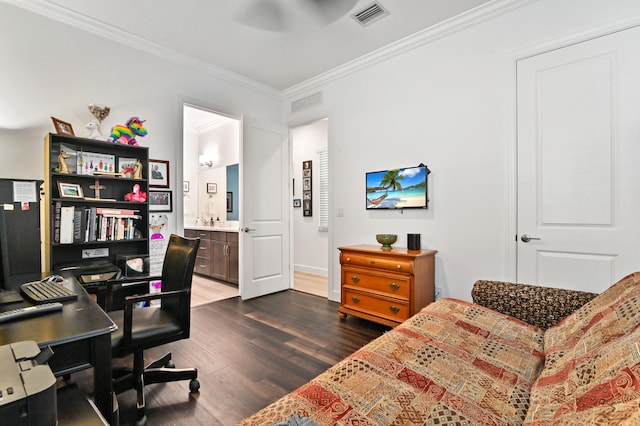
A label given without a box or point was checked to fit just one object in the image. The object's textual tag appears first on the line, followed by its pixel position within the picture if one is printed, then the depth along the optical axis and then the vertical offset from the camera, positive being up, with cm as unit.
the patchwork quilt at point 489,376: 82 -64
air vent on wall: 420 +156
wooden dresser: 280 -72
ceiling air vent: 273 +184
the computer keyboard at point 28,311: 119 -41
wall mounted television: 320 +24
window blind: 572 +41
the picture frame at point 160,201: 335 +12
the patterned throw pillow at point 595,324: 110 -47
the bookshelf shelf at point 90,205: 245 +7
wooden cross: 280 +23
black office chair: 171 -70
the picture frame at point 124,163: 297 +49
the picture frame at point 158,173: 336 +43
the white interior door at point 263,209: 405 +3
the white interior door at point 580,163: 221 +36
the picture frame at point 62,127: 257 +75
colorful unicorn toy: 292 +80
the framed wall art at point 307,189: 595 +44
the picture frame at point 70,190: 252 +19
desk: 105 -44
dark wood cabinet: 470 -72
